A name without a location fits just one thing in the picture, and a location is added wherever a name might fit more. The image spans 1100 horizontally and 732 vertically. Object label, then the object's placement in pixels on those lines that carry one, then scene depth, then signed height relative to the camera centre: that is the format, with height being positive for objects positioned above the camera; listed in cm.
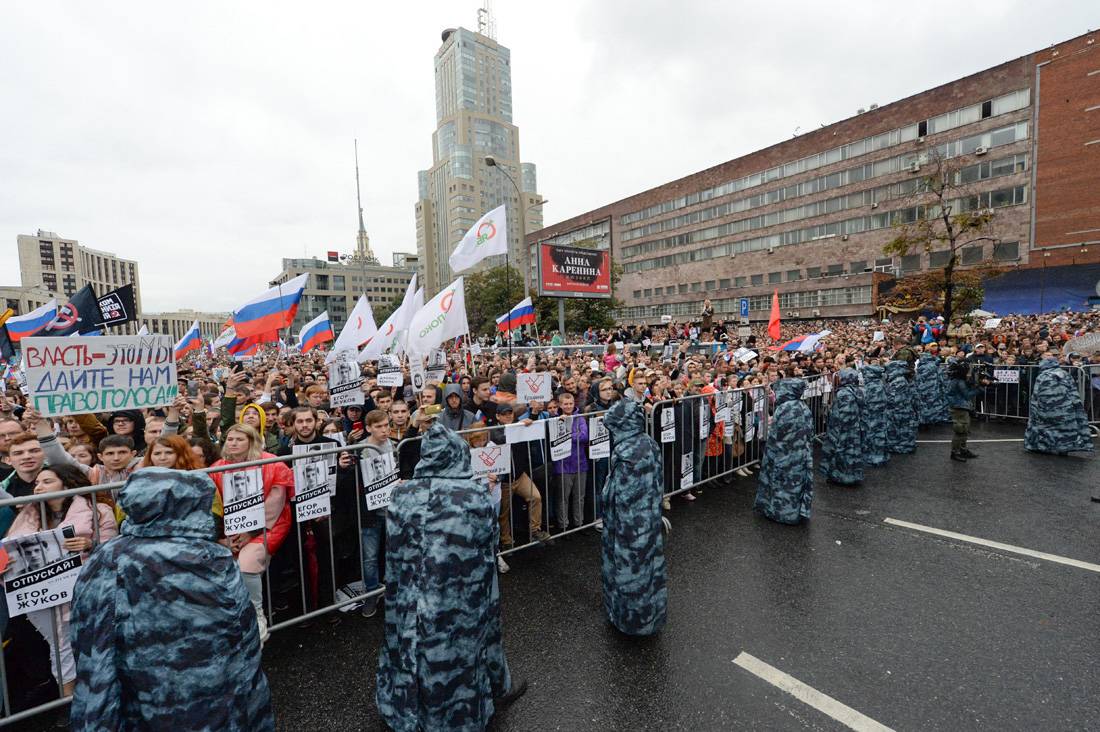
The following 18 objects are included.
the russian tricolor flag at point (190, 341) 1425 +1
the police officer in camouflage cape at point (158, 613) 186 -104
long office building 3416 +1122
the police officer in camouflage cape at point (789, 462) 559 -157
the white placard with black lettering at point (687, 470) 660 -193
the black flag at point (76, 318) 849 +46
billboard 2347 +294
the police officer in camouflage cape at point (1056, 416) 808 -165
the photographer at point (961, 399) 804 -130
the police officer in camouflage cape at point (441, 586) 246 -129
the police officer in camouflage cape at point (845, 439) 700 -165
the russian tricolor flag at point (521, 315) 1570 +56
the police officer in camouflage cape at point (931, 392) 1123 -165
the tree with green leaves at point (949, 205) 3628 +888
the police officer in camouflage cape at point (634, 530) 358 -148
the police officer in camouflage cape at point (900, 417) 870 -170
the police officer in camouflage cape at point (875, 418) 792 -155
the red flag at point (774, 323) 1491 +7
